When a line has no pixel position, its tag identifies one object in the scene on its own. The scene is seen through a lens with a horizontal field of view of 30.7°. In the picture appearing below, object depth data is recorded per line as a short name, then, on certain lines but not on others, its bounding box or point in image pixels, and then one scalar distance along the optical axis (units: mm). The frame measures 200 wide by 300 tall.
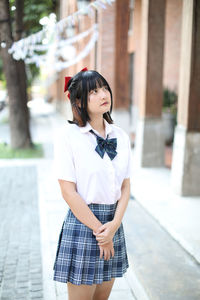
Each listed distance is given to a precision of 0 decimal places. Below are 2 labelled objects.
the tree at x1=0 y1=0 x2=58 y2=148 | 9938
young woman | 2088
